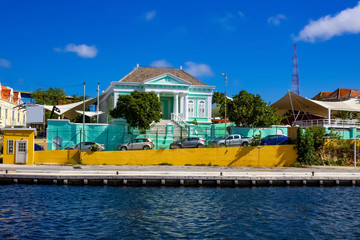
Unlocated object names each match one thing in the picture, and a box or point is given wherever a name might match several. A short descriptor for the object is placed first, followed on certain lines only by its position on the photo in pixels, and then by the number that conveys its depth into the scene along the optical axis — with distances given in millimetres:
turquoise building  47625
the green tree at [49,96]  72938
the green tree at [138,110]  39812
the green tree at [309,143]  34469
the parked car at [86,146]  35075
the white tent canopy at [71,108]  46688
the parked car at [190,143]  36281
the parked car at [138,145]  36375
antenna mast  101212
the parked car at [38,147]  37788
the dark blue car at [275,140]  36050
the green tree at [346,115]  52231
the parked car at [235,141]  36594
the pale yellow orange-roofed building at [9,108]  57650
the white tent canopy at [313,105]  49188
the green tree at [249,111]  44188
